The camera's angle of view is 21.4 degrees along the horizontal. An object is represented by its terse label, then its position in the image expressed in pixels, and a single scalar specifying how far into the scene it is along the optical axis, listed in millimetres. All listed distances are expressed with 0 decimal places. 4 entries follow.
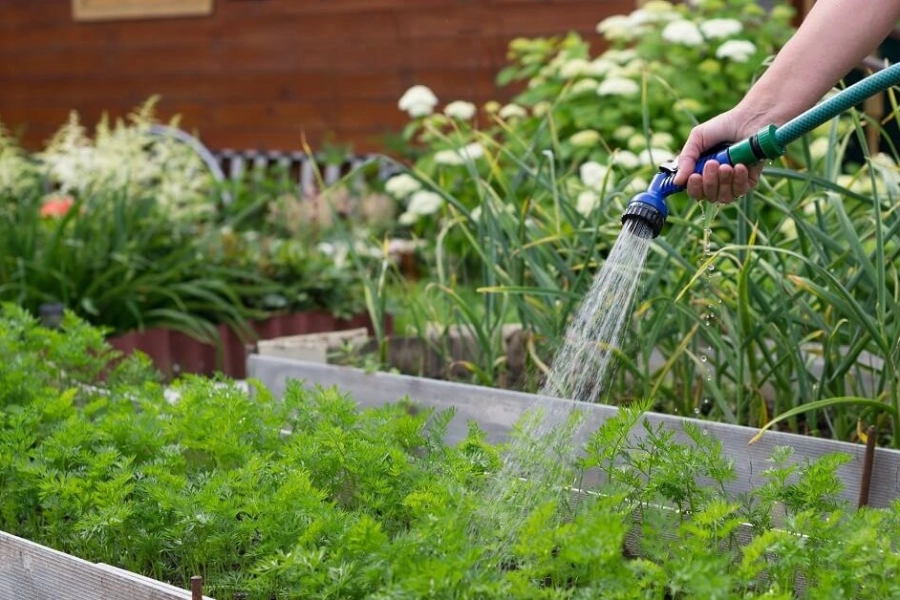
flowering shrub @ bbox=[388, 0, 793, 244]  10160
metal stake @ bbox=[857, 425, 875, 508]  4342
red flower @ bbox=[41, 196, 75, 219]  11248
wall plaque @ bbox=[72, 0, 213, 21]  16831
